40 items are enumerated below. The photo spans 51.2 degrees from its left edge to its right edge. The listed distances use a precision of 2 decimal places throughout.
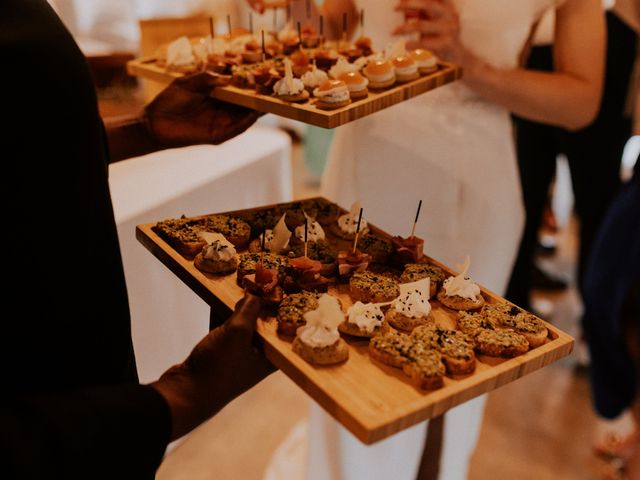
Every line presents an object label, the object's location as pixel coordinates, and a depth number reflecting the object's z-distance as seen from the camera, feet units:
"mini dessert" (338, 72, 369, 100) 4.27
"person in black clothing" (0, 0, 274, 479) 2.55
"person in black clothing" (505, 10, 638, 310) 9.21
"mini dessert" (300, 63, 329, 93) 4.40
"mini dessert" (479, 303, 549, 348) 3.43
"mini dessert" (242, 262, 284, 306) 3.59
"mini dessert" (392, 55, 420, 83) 4.55
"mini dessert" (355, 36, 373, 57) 5.31
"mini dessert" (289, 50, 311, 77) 4.74
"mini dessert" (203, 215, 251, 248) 4.25
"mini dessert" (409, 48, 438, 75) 4.71
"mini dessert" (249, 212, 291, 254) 4.21
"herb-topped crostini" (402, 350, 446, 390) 3.03
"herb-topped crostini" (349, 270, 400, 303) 3.73
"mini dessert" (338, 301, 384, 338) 3.43
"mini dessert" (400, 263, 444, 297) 3.85
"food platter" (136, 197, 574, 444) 2.82
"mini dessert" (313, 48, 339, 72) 4.93
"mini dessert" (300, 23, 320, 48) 5.60
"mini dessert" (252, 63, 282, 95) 4.33
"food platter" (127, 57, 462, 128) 3.94
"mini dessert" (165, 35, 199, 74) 5.12
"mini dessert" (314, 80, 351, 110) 4.04
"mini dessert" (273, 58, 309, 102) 4.20
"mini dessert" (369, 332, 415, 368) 3.20
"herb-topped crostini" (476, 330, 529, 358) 3.30
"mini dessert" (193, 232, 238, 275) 3.86
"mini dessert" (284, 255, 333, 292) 3.78
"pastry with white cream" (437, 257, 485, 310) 3.73
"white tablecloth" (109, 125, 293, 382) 5.60
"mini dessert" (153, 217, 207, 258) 4.04
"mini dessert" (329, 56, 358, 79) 4.59
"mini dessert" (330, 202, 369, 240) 4.46
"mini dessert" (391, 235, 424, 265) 4.14
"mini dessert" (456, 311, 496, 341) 3.45
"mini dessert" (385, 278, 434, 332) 3.57
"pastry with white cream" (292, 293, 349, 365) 3.13
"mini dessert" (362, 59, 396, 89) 4.42
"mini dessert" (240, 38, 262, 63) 5.13
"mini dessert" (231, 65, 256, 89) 4.47
